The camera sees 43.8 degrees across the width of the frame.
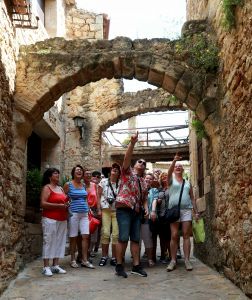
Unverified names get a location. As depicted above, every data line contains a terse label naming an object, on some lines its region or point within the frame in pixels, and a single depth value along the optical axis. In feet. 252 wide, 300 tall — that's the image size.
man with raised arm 12.19
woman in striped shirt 13.83
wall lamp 26.63
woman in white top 14.36
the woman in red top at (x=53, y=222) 12.94
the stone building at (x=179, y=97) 10.22
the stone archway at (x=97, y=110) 27.18
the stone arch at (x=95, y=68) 14.19
